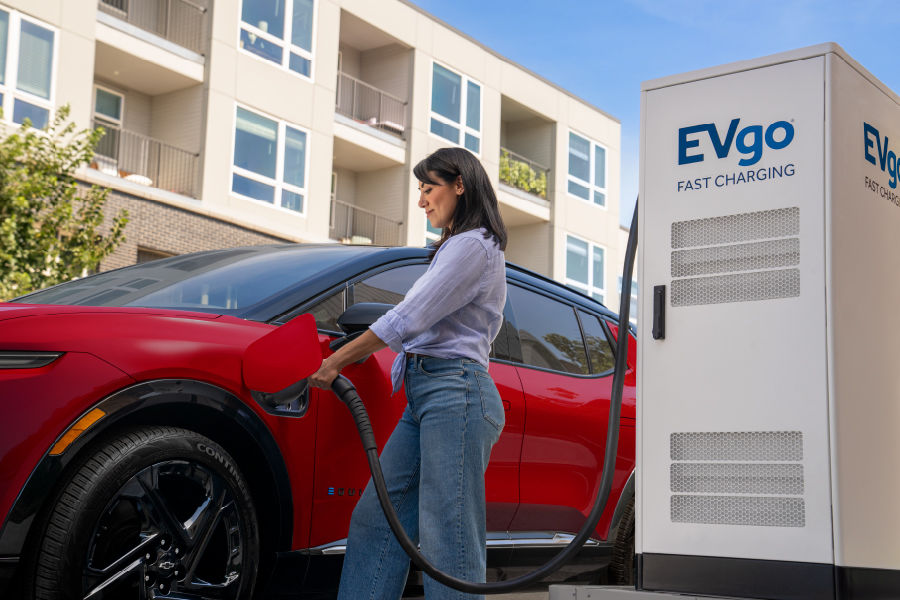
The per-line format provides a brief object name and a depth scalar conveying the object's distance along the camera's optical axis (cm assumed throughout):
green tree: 1196
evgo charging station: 284
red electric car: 307
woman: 342
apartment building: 1870
